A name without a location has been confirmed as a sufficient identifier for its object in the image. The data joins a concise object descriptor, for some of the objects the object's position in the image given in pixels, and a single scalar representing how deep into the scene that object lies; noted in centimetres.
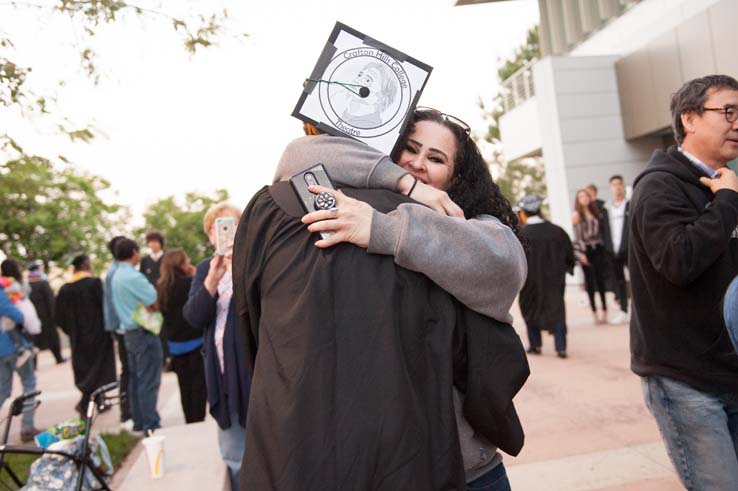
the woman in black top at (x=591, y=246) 1017
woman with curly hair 150
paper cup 364
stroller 386
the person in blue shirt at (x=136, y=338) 646
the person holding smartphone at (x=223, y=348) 358
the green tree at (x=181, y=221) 5944
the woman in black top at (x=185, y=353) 549
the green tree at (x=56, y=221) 3469
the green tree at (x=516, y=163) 3541
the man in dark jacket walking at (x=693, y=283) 227
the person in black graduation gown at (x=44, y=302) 1195
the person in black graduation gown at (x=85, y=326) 710
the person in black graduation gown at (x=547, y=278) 798
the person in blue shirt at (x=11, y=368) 643
